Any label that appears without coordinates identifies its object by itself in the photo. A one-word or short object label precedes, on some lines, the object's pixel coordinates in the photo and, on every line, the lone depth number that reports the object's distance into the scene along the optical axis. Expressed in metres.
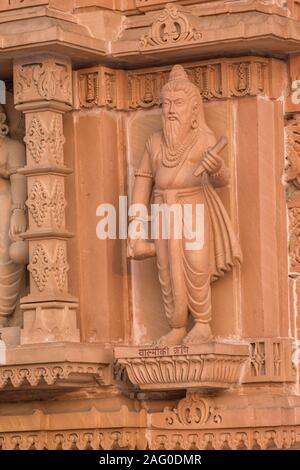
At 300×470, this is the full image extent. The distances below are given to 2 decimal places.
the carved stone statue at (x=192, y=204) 12.78
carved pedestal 12.59
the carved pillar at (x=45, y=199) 12.88
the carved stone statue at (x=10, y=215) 13.27
